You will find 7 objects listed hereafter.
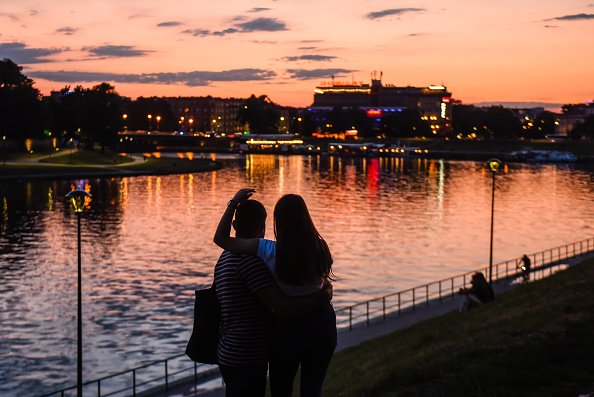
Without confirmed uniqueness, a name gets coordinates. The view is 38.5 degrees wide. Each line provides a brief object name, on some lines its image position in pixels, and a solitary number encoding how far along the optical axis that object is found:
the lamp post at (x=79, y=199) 23.53
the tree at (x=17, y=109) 124.69
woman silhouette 6.18
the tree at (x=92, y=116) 155.38
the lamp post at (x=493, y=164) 38.91
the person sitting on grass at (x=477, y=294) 24.86
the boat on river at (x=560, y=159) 196.88
